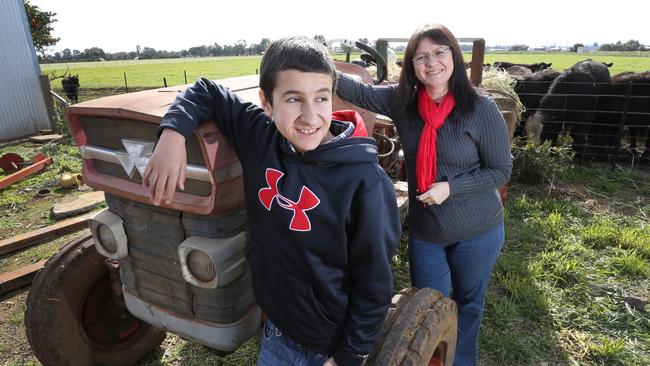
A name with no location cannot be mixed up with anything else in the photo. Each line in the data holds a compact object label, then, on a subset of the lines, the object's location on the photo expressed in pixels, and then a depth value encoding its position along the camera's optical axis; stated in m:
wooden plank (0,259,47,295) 3.38
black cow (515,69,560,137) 9.30
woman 2.03
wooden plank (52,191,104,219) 5.04
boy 1.32
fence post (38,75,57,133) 11.09
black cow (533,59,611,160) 8.45
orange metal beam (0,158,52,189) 5.97
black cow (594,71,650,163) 8.20
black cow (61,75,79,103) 17.20
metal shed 10.44
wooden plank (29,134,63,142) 9.67
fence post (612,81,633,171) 7.10
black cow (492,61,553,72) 15.04
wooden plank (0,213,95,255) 4.12
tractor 1.66
